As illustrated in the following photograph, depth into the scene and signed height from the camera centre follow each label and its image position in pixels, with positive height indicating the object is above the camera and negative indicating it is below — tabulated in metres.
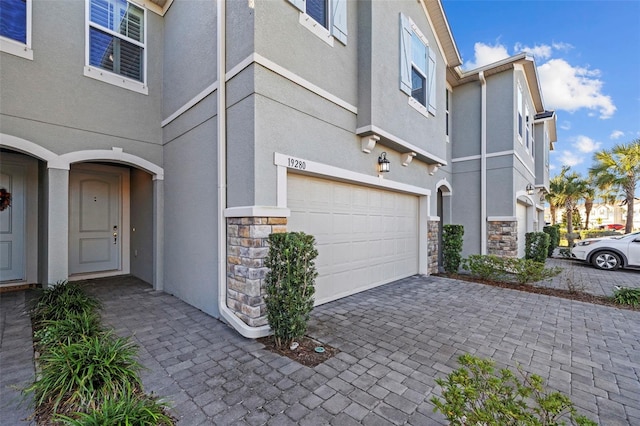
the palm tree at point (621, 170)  14.02 +2.19
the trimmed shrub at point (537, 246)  9.88 -1.21
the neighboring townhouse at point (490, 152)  8.60 +1.93
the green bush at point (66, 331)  3.01 -1.35
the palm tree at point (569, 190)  18.42 +1.43
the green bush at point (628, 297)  5.23 -1.62
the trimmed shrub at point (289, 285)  3.25 -0.87
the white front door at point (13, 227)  5.42 -0.33
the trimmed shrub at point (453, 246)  7.82 -0.97
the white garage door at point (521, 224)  10.02 -0.50
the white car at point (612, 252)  8.52 -1.27
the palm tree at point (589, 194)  17.61 +1.17
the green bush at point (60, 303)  3.75 -1.33
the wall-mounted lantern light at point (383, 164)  5.70 +0.97
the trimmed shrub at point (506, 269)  6.42 -1.40
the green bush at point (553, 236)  12.98 -1.25
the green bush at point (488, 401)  1.42 -1.03
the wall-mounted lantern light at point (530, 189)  10.48 +0.85
